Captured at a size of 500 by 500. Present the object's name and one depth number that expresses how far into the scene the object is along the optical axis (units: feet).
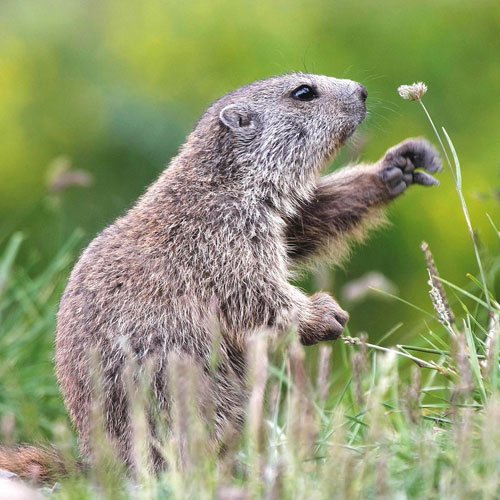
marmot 31.63
